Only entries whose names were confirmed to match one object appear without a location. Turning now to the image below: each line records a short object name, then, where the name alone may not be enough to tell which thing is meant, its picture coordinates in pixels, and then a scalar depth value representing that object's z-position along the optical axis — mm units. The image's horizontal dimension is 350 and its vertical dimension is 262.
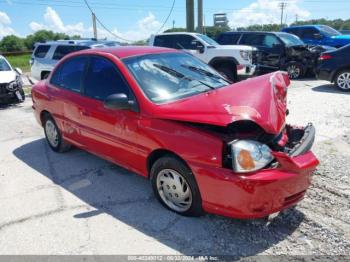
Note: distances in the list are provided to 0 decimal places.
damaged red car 2938
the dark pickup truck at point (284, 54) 12547
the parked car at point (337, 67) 9742
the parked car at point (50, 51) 10852
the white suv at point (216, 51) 11211
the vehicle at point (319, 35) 15781
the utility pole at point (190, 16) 16391
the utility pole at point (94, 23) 24153
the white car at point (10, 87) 9594
